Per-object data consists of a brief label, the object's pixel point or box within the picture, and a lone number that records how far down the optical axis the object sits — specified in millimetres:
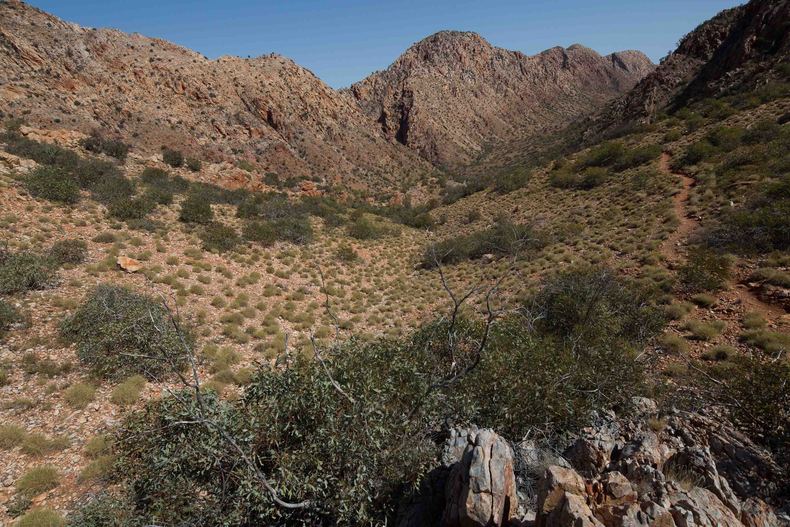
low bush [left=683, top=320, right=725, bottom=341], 9070
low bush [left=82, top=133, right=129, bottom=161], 23734
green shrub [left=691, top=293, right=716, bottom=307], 10188
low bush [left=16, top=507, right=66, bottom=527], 5133
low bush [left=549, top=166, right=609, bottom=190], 25203
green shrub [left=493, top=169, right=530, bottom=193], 31594
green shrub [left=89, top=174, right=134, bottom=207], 17844
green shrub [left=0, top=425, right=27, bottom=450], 6340
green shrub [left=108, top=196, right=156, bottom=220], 17078
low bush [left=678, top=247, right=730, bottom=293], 10804
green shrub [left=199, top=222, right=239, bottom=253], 17047
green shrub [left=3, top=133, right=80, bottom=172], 19109
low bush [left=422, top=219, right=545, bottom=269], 20062
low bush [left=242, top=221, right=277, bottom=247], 19328
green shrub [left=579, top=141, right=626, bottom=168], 26719
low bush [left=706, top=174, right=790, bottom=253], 11445
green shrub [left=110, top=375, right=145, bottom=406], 7746
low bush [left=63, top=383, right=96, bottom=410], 7480
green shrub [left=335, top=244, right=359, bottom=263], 20234
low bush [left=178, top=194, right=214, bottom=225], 18969
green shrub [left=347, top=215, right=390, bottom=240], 24750
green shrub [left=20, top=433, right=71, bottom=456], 6332
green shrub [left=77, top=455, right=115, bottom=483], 5969
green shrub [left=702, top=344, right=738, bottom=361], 8278
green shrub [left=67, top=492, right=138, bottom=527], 4613
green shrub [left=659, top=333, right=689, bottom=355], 8844
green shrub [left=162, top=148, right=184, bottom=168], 28375
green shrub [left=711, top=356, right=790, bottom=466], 4848
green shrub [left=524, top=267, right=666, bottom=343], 9602
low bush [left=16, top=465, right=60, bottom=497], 5656
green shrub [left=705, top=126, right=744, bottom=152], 20109
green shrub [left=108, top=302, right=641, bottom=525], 4293
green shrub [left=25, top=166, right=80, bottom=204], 15812
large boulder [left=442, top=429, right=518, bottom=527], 3697
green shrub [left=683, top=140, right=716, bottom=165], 20438
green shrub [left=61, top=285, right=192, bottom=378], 8562
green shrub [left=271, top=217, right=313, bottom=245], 20827
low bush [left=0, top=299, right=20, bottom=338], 9024
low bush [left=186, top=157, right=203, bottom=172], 28942
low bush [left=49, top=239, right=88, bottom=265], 12398
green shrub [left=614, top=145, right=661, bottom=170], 24172
